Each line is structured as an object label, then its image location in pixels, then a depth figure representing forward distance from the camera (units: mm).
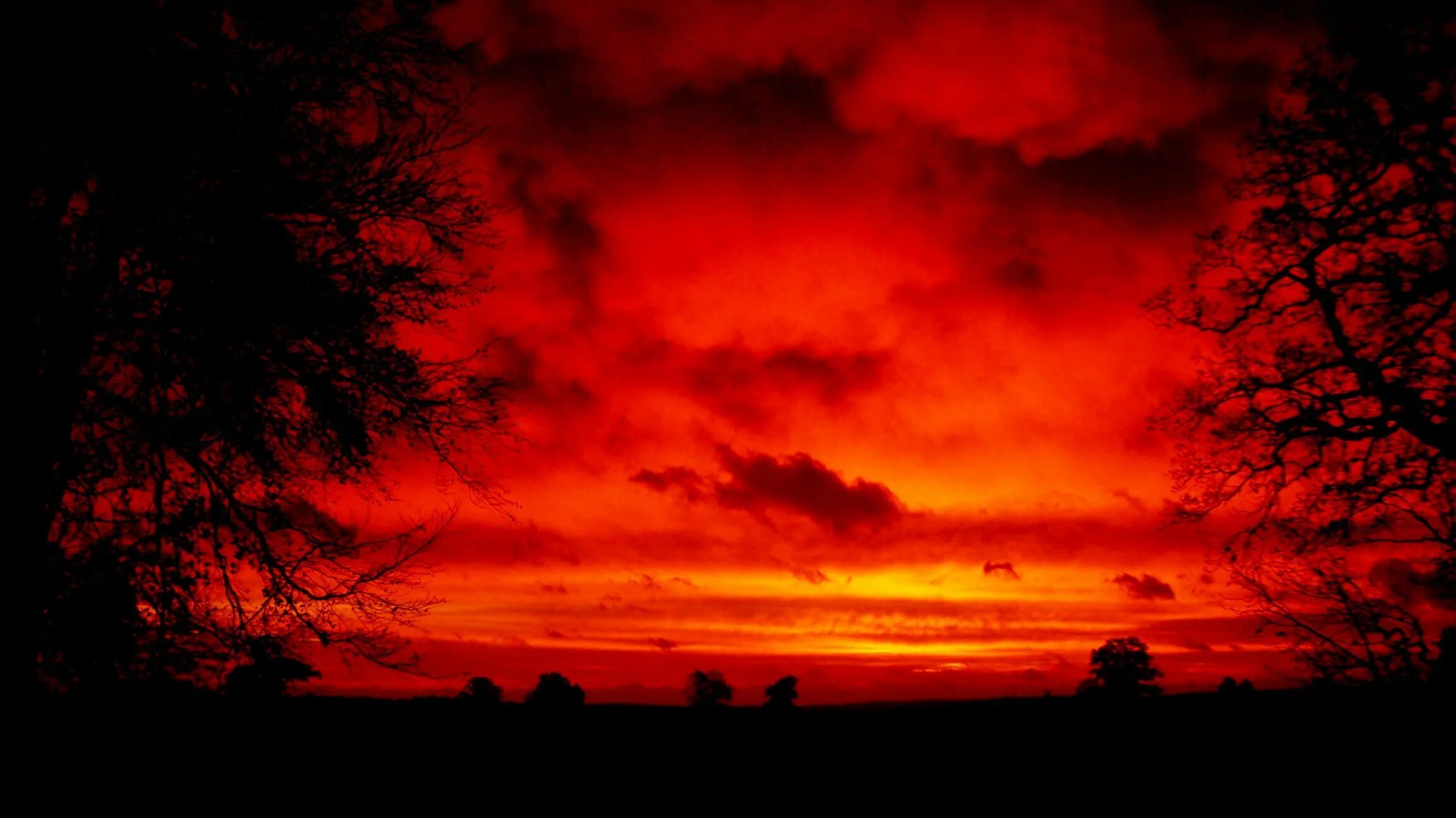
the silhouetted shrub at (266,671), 8961
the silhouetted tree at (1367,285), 10562
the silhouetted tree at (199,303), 8016
